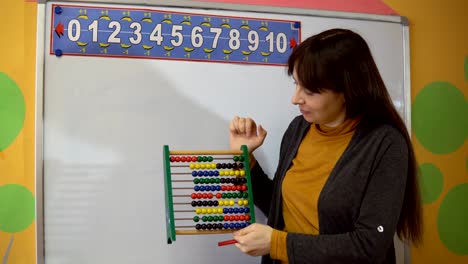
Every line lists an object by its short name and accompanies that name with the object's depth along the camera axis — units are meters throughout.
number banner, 1.31
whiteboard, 1.30
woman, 0.96
